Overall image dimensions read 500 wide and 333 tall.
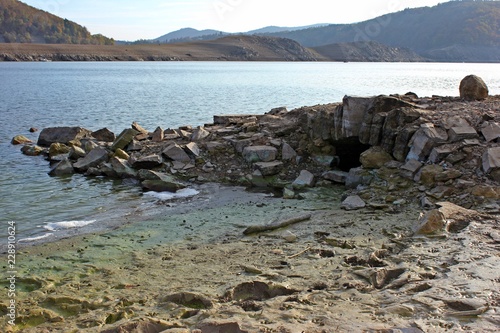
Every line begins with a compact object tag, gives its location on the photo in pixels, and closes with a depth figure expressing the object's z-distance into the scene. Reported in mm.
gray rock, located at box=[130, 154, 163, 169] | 13828
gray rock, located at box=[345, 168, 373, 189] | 11805
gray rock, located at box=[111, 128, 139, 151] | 15484
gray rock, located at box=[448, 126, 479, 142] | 11453
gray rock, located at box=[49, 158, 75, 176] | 14109
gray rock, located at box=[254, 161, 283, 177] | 13094
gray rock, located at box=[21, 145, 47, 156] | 16781
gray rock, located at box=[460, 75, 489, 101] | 14602
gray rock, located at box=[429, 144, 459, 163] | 11141
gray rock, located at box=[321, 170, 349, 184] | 12477
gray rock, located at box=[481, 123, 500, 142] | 11195
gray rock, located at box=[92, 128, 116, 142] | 18062
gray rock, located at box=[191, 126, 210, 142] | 15461
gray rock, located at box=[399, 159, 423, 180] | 11242
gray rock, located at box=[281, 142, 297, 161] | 13781
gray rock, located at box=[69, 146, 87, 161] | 15430
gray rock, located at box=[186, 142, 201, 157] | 14258
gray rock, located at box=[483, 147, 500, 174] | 10273
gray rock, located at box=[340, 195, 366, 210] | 10214
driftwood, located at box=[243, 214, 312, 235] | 8797
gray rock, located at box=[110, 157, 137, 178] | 13539
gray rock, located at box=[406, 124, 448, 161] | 11531
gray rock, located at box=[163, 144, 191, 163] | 14133
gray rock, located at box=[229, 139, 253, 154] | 14303
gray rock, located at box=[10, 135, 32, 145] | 18688
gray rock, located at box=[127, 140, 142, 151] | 15422
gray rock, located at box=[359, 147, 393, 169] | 12180
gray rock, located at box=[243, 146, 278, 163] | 13703
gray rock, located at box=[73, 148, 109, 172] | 14367
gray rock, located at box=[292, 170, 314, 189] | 12244
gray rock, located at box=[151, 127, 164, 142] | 16120
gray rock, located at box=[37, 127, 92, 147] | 18219
